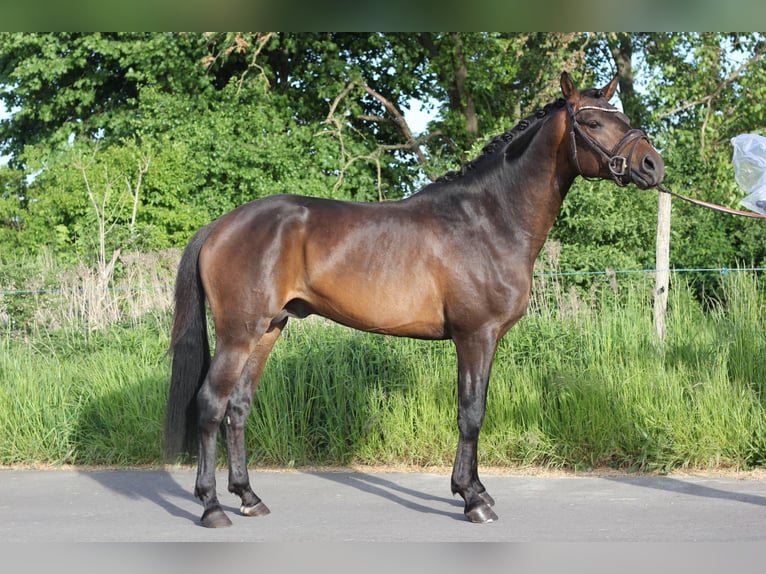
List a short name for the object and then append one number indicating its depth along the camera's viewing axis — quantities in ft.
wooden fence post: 23.97
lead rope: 16.19
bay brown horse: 16.56
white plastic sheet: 15.64
